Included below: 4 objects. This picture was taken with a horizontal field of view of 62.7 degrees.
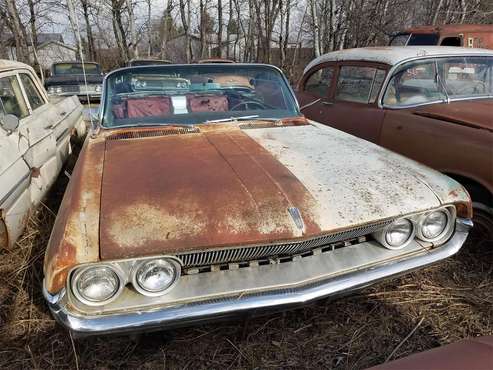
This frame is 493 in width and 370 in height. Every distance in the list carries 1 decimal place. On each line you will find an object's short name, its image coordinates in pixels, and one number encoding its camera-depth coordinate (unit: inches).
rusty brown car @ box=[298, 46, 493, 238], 122.0
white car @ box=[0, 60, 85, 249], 118.9
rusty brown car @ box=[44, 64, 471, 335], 68.3
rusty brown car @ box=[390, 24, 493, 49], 371.2
